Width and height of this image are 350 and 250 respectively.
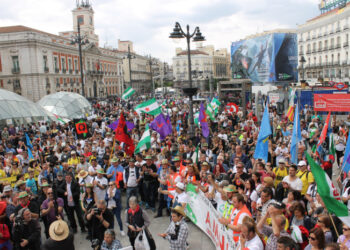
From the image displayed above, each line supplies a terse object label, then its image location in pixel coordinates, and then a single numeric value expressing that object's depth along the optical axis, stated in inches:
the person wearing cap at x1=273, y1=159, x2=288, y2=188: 259.6
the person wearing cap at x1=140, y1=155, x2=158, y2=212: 304.0
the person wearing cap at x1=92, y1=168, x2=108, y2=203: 260.5
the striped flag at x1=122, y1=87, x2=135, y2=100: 816.6
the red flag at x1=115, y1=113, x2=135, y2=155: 361.7
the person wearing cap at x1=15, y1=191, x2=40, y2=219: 226.7
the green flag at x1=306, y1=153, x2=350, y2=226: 146.7
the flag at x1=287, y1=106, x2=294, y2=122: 489.0
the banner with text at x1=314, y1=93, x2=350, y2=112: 490.9
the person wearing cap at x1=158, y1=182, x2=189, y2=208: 240.5
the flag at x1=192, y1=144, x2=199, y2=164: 327.0
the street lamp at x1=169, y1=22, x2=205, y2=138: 473.0
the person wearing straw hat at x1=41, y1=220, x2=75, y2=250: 176.2
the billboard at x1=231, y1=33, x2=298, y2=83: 2022.6
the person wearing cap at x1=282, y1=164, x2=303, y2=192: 229.8
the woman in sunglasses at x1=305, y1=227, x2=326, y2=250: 137.6
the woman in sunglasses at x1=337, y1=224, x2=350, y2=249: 145.2
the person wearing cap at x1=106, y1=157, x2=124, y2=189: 302.2
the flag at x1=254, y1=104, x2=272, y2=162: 293.5
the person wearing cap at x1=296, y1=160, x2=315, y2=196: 234.4
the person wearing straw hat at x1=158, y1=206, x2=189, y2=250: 186.2
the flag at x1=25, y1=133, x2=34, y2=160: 387.2
